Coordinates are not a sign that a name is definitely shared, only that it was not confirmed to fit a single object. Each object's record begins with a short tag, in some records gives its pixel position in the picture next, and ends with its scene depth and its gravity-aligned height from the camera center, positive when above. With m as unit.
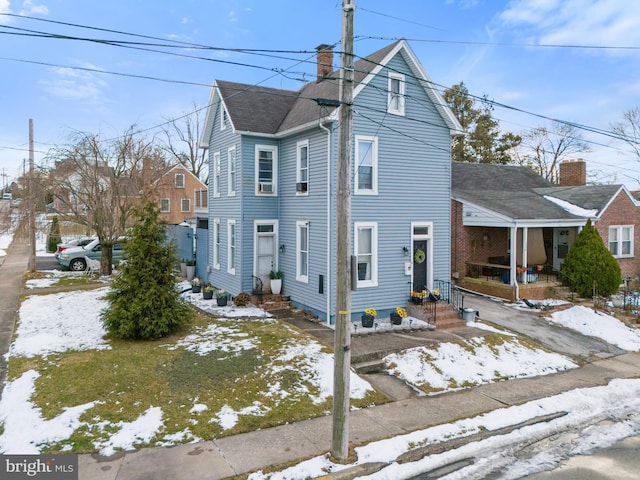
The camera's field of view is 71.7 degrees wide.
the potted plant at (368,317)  12.88 -2.59
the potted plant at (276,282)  15.80 -1.87
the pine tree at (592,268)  17.73 -1.61
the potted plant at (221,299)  15.48 -2.41
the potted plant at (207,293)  16.81 -2.40
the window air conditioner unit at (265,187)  16.09 +1.56
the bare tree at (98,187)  21.47 +2.19
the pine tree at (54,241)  34.72 -0.79
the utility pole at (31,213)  21.62 +0.89
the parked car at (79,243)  27.12 -0.81
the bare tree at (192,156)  43.19 +7.52
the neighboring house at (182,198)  42.28 +3.22
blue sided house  13.65 +1.45
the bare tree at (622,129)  35.80 +8.05
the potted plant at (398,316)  13.30 -2.62
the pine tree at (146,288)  11.43 -1.52
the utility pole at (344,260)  6.43 -0.45
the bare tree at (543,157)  42.91 +7.03
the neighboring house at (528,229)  18.27 -0.05
